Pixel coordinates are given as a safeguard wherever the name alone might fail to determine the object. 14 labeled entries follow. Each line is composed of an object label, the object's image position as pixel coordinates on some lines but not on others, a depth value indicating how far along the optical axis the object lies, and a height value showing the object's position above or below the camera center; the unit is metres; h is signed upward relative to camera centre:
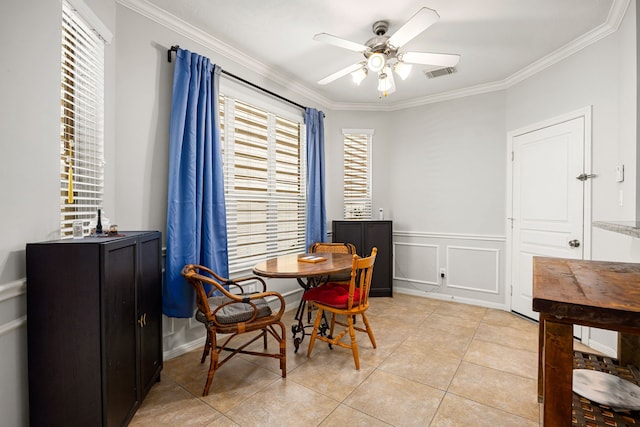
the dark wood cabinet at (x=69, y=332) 1.36 -0.58
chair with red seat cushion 2.35 -0.78
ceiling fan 2.20 +1.27
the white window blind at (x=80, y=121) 1.68 +0.56
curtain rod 2.43 +1.35
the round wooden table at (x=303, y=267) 2.31 -0.50
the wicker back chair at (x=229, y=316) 1.99 -0.78
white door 2.89 +0.12
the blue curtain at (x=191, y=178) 2.36 +0.27
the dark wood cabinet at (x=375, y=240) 4.18 -0.44
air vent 3.38 +1.64
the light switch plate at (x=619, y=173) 2.35 +0.30
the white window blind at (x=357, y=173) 4.50 +0.57
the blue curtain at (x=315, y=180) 3.86 +0.41
